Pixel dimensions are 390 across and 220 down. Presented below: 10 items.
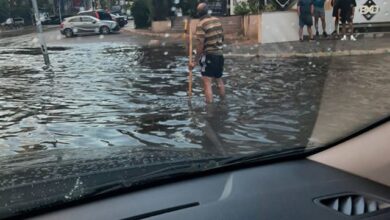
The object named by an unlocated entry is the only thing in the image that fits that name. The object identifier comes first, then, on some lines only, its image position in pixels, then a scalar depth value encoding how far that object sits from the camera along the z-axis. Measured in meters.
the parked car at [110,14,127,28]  21.95
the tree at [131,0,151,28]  24.26
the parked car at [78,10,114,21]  14.44
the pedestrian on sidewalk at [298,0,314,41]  18.61
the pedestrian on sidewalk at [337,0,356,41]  18.25
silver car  16.08
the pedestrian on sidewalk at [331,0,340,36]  18.52
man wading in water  8.91
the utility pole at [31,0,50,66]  13.27
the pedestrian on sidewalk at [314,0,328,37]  18.80
